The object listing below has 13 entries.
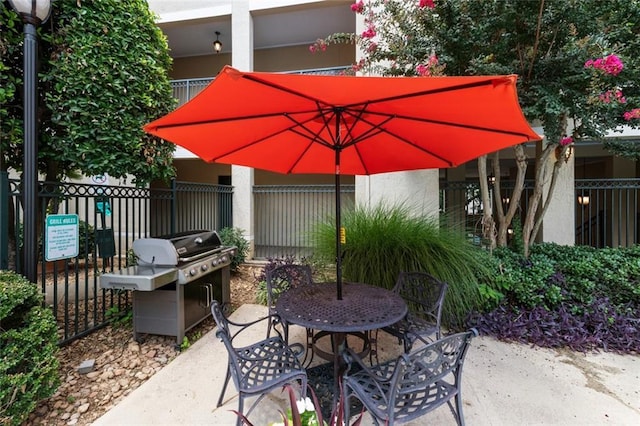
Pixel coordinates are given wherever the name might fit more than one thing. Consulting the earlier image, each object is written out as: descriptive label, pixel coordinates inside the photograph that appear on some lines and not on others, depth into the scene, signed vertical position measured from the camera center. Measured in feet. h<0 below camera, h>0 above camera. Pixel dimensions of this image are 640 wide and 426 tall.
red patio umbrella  4.75 +2.08
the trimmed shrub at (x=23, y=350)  5.96 -3.04
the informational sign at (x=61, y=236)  8.83 -0.71
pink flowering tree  10.01 +6.24
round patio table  6.68 -2.52
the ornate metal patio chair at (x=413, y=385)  5.18 -3.44
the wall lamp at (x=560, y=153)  13.10 +2.84
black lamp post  7.91 +2.18
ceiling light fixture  25.64 +15.04
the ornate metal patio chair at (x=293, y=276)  10.71 -2.37
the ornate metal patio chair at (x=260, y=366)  5.98 -3.59
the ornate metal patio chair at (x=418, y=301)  8.39 -2.97
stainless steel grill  9.16 -2.27
